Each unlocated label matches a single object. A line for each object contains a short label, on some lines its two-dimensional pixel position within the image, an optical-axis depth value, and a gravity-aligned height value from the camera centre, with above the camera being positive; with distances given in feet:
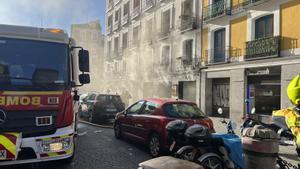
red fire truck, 11.70 -0.74
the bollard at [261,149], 9.74 -2.84
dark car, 34.03 -3.73
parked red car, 17.25 -2.83
